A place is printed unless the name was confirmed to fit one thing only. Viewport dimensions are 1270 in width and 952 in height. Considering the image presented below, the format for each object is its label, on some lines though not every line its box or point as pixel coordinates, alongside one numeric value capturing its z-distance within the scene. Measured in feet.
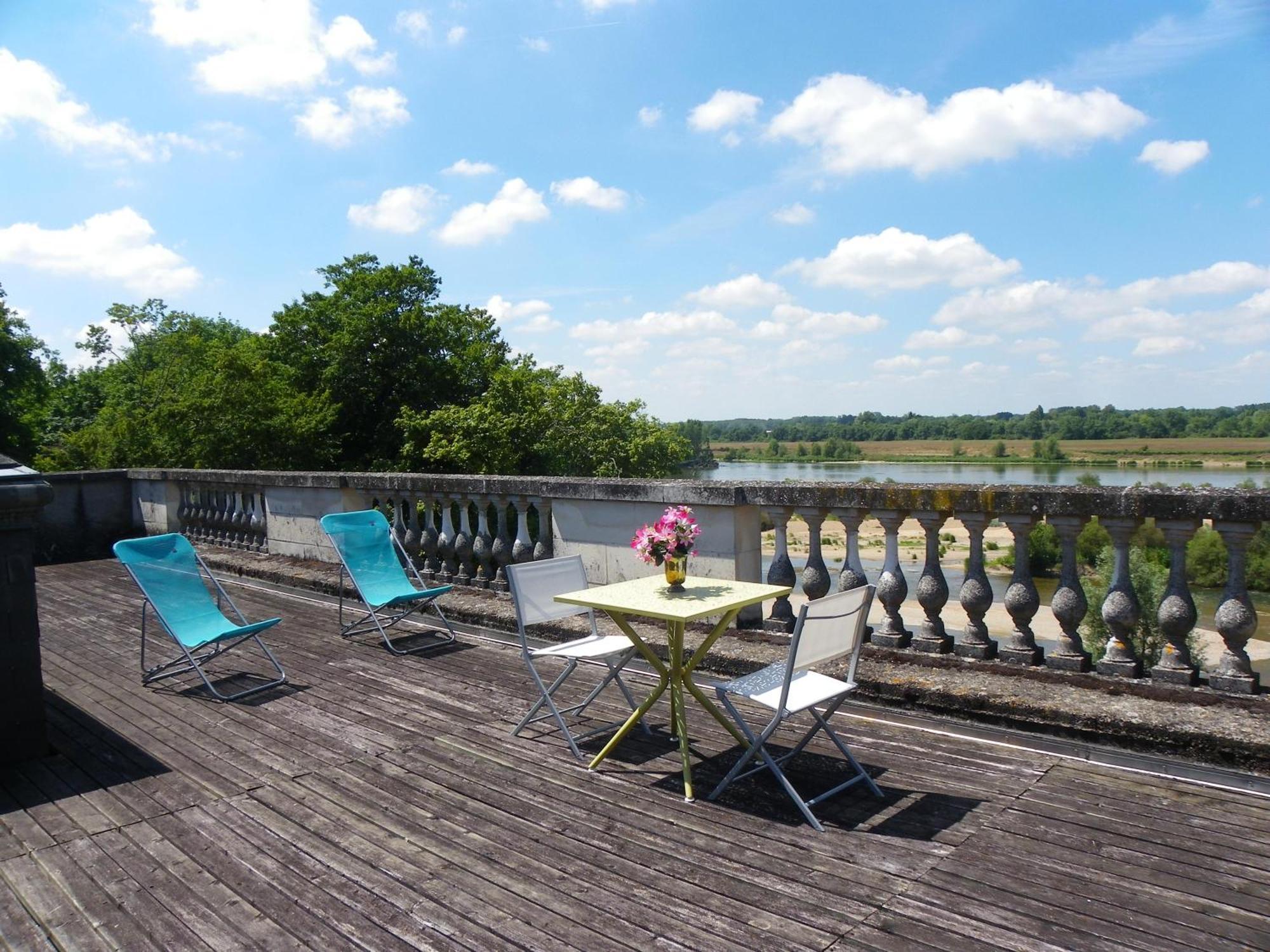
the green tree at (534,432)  87.61
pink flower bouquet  13.53
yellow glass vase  13.58
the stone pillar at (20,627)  13.10
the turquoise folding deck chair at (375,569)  20.57
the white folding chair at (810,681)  10.62
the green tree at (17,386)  94.84
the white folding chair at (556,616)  13.57
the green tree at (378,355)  100.01
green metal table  12.20
